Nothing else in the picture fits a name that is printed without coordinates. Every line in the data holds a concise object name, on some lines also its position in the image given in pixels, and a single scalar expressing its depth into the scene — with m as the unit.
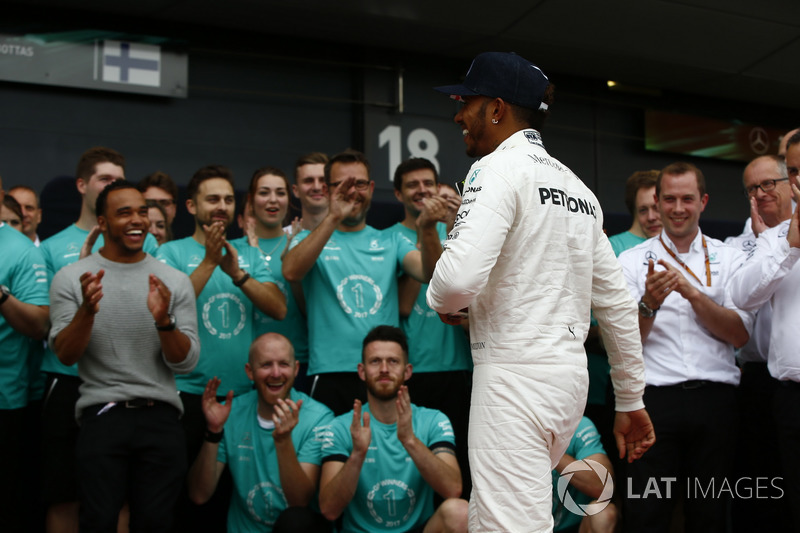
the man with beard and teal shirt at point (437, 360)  4.46
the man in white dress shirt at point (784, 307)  3.73
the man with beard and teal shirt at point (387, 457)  3.80
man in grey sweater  3.49
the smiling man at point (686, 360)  3.90
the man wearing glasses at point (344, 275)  4.25
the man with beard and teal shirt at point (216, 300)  4.14
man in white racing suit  2.33
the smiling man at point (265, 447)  3.90
